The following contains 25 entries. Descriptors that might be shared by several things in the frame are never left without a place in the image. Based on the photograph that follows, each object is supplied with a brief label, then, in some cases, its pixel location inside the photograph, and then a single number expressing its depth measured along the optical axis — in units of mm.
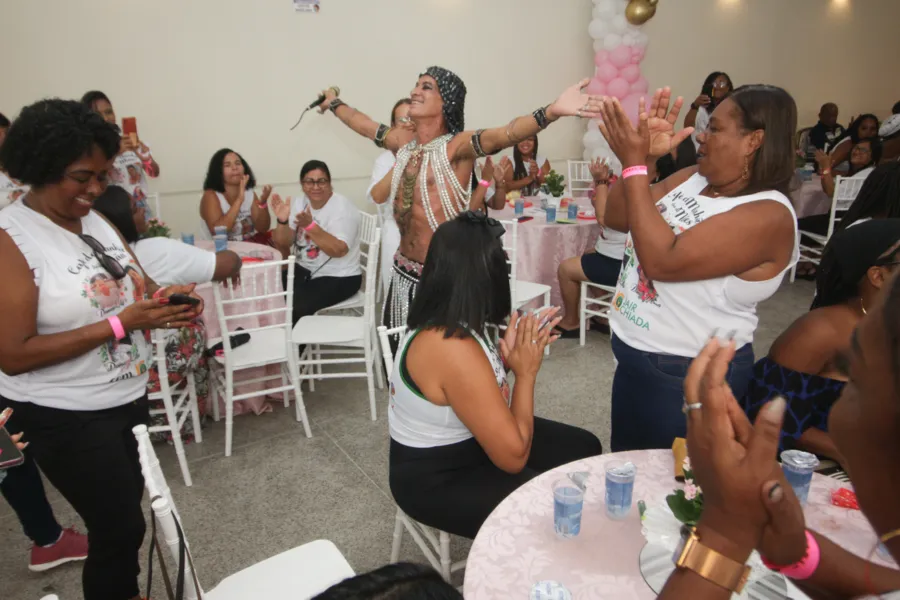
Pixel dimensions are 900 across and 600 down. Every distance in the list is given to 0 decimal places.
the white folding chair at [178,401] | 2480
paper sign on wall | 5095
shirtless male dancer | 2641
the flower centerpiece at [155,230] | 3465
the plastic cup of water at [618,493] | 1287
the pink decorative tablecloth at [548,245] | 4211
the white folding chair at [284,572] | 1301
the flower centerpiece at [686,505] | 1112
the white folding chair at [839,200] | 5137
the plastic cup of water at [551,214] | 4293
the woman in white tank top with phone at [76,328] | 1383
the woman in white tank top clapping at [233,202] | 4145
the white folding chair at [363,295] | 3656
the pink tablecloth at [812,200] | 5778
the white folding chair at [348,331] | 3121
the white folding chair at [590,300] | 3973
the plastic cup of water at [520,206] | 4523
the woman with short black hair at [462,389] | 1490
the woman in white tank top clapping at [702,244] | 1421
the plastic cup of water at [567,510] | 1223
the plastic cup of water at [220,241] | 3584
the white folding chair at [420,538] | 1722
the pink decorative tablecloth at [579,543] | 1127
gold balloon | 6062
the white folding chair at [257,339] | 2830
